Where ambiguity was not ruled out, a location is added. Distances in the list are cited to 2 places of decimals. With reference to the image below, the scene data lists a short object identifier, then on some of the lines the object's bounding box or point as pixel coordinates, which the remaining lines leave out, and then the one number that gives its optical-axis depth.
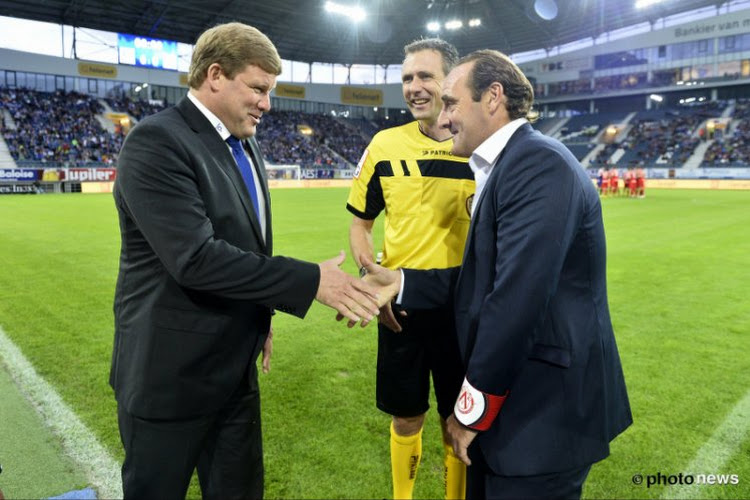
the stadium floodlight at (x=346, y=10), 41.50
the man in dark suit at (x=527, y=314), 1.66
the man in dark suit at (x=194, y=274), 1.85
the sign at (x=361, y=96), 63.66
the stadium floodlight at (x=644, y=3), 47.12
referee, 2.93
